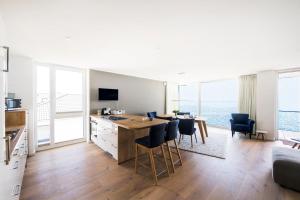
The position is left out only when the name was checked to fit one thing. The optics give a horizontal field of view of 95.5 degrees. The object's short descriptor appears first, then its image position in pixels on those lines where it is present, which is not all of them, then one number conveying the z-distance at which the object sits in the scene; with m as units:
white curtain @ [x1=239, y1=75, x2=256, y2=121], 5.05
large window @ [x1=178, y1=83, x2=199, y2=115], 7.51
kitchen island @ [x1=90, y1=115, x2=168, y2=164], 2.86
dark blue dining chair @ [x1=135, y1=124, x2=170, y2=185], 2.28
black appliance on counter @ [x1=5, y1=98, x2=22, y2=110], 2.45
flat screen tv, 4.44
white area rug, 3.46
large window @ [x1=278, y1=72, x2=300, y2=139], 4.82
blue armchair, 4.57
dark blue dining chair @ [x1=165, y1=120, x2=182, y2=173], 2.65
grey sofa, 2.04
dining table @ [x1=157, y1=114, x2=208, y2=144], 4.40
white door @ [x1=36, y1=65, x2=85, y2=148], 3.69
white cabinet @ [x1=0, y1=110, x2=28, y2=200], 1.19
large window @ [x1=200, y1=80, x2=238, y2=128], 6.29
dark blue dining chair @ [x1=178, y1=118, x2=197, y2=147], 3.89
